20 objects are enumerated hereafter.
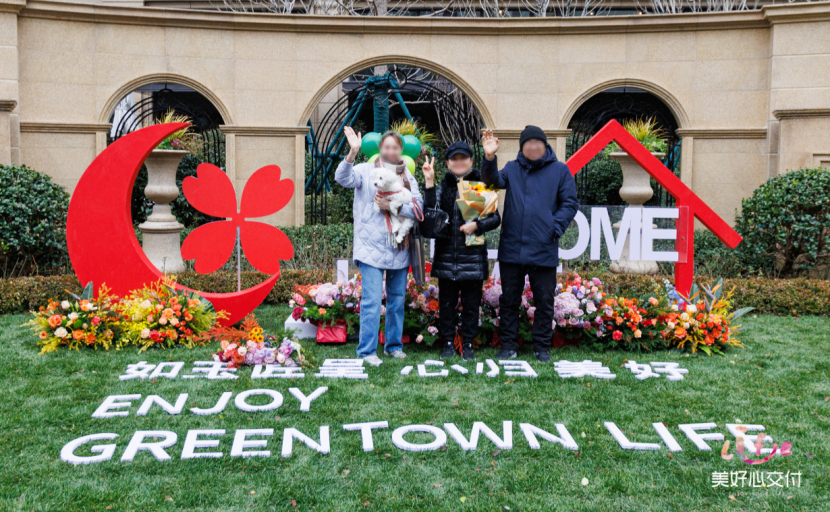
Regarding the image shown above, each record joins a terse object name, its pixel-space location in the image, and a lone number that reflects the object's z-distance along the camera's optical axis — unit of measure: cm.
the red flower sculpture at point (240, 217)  568
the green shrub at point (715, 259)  868
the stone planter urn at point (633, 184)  891
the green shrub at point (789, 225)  796
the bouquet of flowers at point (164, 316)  543
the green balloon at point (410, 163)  641
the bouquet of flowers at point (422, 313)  545
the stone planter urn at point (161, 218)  855
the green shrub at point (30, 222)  773
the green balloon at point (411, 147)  712
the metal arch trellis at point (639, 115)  1083
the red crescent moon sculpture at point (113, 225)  574
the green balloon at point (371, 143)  714
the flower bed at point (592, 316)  541
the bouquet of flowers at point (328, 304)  562
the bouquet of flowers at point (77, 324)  527
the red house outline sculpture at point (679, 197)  607
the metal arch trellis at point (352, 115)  1053
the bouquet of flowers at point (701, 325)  540
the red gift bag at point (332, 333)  564
